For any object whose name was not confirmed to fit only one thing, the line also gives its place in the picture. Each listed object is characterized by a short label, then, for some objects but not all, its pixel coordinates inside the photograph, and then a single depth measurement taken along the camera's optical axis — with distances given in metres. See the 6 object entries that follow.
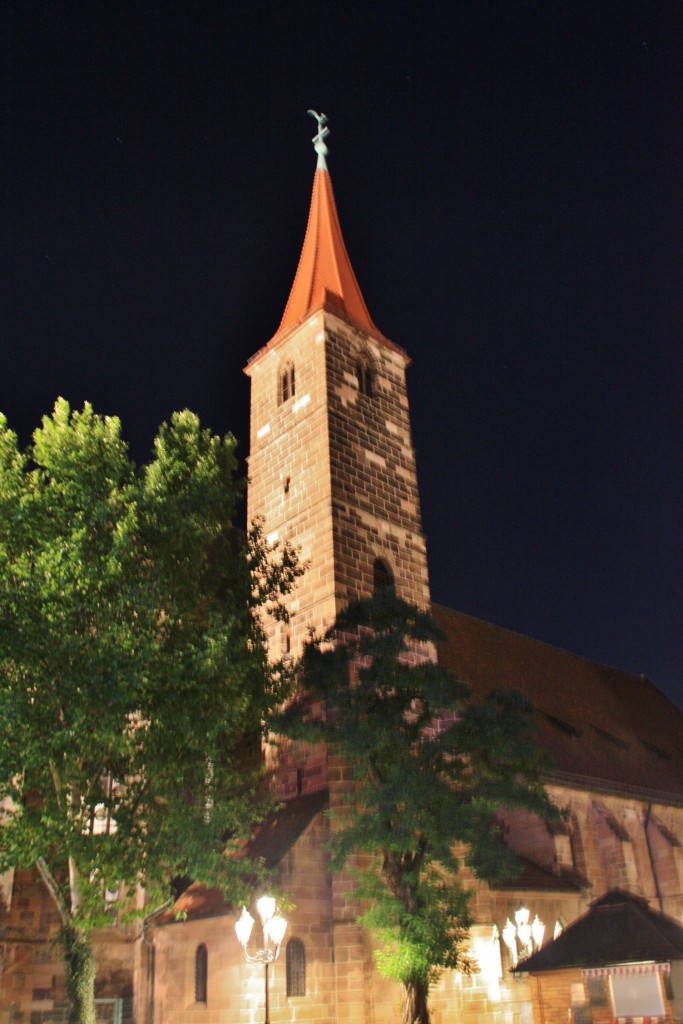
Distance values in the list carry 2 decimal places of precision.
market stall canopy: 16.39
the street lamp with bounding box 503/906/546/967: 21.00
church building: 19.88
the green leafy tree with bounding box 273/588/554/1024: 18.08
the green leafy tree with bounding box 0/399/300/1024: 16.09
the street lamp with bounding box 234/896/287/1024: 15.91
